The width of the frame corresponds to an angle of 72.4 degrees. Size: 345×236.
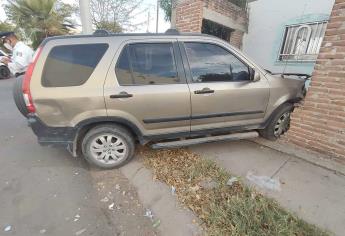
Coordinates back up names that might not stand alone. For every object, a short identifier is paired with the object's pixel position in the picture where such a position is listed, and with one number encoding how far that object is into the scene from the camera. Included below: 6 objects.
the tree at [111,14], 14.76
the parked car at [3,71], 12.22
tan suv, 2.94
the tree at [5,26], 22.85
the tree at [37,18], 17.47
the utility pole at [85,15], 5.06
